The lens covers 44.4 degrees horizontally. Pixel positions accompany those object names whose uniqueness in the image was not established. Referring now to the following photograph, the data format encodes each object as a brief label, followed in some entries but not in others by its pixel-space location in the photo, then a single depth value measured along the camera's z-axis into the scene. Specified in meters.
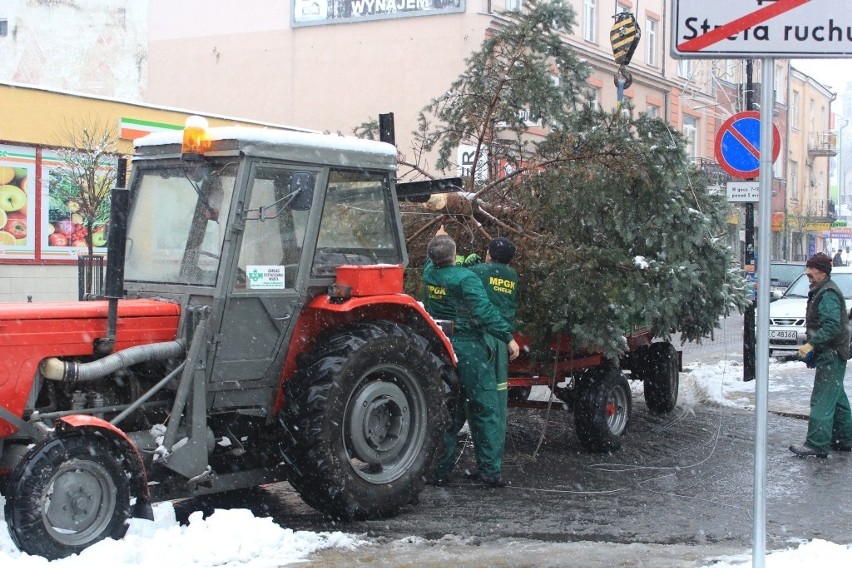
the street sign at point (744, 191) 11.42
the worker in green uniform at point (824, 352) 8.75
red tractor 5.17
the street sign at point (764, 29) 4.30
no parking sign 11.77
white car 17.19
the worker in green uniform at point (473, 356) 7.33
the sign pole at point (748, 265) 12.99
